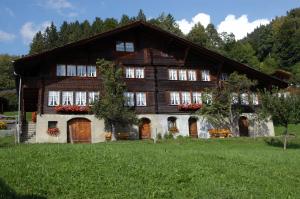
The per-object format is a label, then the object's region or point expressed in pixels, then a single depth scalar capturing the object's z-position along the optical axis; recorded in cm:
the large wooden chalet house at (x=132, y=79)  1976
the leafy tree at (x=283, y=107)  1647
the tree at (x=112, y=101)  1902
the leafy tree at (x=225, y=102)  2132
